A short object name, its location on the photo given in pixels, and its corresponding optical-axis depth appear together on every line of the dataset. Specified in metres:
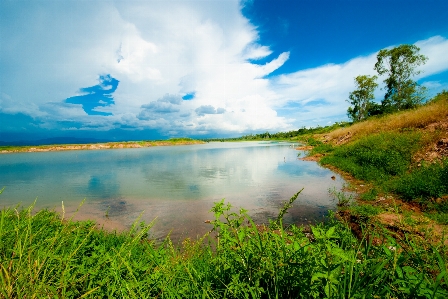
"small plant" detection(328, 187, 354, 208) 9.07
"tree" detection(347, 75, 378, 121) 49.31
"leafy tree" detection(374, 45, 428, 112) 33.53
